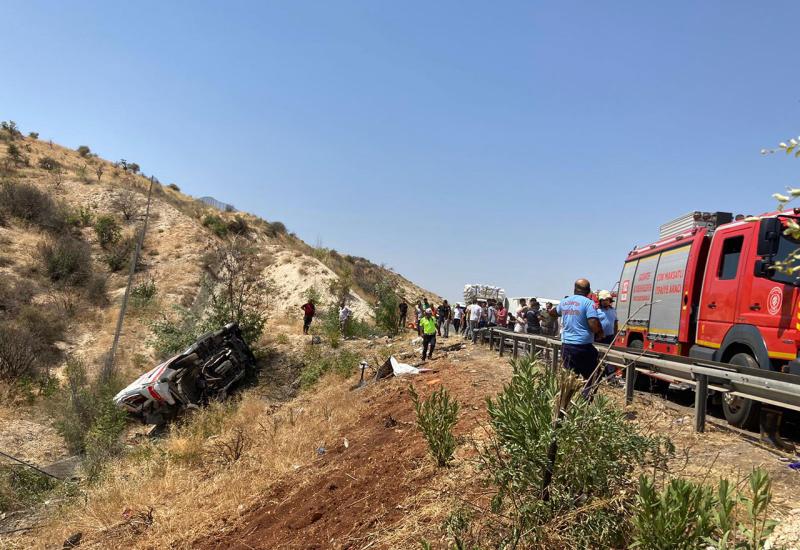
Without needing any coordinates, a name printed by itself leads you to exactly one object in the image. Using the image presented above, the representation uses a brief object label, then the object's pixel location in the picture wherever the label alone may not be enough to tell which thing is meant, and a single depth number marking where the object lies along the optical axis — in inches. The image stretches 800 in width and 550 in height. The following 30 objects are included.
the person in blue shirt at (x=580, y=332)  233.9
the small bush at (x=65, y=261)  1031.6
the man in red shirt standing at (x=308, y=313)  887.2
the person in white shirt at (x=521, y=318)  612.5
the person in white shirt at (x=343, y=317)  880.3
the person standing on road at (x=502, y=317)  761.6
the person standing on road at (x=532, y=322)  583.2
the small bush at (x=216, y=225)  1520.7
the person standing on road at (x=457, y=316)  1016.9
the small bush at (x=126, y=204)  1380.4
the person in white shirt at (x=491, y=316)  710.5
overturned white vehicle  539.5
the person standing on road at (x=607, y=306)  344.2
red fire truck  236.2
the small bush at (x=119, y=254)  1165.8
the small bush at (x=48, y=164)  1520.1
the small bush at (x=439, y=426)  188.2
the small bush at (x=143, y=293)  1016.5
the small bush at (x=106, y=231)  1237.1
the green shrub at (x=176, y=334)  757.3
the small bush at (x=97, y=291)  1014.4
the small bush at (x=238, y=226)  1594.5
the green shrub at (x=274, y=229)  1779.2
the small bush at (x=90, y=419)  432.1
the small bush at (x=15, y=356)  665.6
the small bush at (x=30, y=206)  1174.3
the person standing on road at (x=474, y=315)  729.0
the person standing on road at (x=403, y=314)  944.8
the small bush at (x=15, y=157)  1461.6
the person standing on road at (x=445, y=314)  849.6
